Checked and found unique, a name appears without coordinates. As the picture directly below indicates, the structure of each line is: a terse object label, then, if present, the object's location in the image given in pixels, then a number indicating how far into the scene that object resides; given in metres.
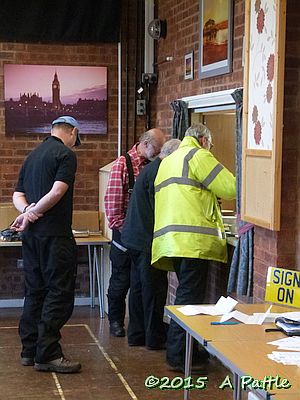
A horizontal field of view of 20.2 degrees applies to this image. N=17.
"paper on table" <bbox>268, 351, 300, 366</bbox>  3.42
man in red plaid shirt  6.97
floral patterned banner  4.94
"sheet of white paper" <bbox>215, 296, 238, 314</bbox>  4.36
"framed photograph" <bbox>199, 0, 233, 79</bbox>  6.30
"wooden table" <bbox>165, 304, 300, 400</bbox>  3.25
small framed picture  7.23
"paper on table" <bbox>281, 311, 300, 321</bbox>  4.12
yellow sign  4.56
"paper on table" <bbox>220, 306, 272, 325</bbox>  4.16
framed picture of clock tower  8.55
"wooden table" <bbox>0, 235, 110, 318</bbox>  8.13
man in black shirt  5.90
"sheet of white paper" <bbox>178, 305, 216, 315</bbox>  4.31
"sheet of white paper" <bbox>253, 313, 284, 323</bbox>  4.19
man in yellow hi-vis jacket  5.75
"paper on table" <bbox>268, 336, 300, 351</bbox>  3.67
